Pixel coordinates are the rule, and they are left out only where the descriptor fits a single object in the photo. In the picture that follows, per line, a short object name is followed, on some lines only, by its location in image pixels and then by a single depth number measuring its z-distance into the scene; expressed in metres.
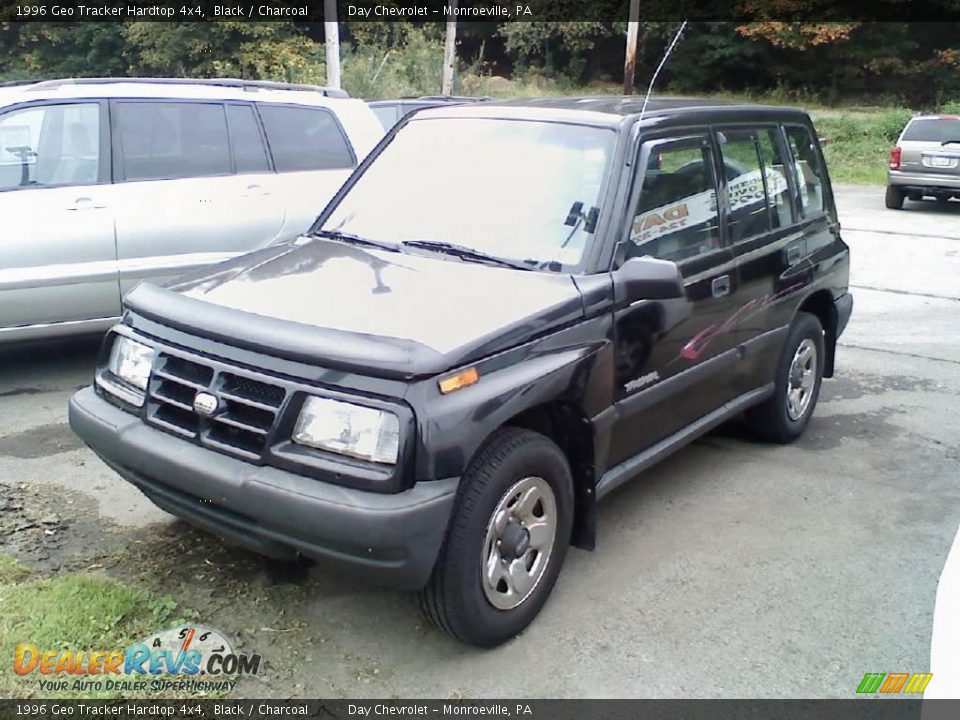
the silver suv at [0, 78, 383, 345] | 5.76
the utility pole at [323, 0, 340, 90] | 18.88
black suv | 2.88
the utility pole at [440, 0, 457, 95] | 23.55
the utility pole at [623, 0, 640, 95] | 24.50
